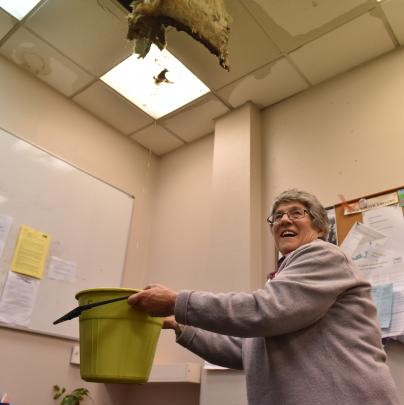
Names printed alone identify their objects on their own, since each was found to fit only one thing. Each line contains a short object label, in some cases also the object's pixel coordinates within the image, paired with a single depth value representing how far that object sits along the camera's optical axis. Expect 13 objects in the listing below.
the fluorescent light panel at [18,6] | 2.09
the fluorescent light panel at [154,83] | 2.38
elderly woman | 0.97
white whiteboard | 2.21
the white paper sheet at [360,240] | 1.86
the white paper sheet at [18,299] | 2.04
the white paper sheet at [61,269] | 2.29
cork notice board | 1.92
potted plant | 2.11
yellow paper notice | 2.14
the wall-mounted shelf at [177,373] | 2.09
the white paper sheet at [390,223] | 1.79
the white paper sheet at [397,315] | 1.64
